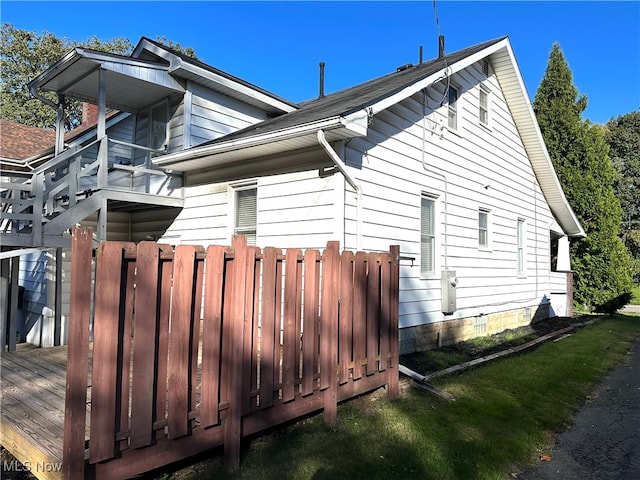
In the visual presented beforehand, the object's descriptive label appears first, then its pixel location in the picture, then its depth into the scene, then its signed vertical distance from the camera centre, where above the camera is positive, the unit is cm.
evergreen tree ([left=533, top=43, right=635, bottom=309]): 1598 +278
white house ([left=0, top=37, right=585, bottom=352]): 614 +143
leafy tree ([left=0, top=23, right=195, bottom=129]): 2784 +1244
